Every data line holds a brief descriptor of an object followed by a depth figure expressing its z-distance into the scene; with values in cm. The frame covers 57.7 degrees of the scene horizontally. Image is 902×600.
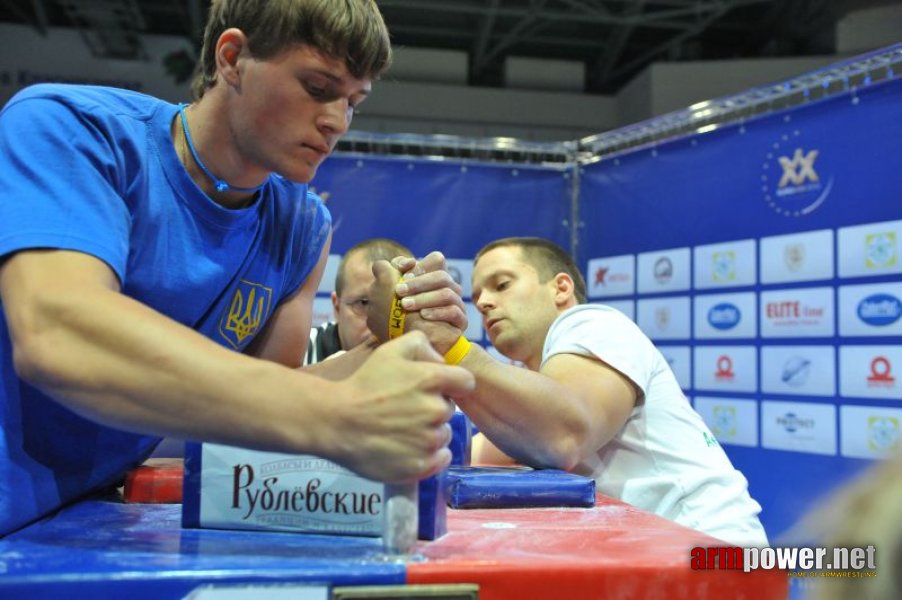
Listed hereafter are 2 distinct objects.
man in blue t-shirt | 71
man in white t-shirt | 138
